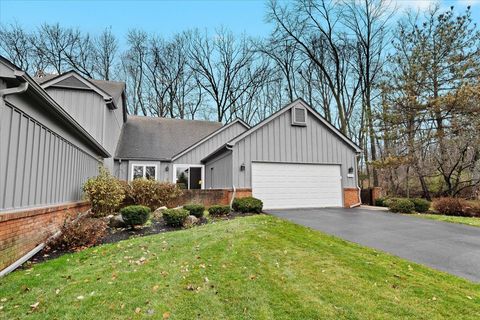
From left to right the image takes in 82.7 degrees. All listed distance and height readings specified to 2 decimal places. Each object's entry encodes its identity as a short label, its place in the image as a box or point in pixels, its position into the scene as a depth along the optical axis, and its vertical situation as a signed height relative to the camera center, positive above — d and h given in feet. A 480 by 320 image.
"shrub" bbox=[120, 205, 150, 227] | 24.32 -2.90
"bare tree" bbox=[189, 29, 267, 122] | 94.48 +39.95
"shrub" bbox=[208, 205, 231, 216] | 32.14 -3.30
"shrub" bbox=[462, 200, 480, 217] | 35.76 -3.68
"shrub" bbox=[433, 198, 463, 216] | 36.99 -3.61
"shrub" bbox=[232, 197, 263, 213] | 34.91 -2.96
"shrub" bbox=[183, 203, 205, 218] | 29.89 -2.96
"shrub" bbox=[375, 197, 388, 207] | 47.76 -3.70
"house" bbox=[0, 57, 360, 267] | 15.28 +3.68
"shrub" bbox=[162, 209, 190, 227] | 26.03 -3.29
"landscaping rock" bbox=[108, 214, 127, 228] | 25.50 -3.73
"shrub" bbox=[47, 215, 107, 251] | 18.99 -3.80
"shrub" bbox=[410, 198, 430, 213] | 39.58 -3.54
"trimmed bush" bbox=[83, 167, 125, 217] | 29.10 -1.21
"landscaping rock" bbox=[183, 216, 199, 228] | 26.54 -3.92
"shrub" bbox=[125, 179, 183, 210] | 36.73 -1.37
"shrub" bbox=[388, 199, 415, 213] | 38.37 -3.57
